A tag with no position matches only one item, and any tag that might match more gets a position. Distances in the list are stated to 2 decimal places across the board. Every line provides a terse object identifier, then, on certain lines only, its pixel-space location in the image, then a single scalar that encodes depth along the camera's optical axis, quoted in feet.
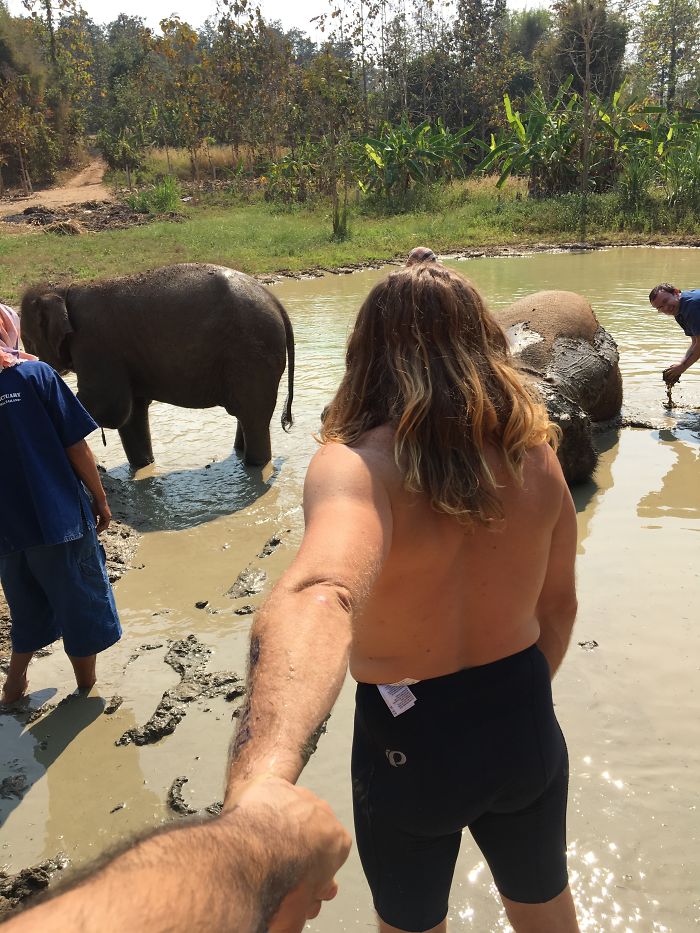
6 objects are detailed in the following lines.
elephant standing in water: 20.56
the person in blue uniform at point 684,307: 21.74
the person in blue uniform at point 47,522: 10.42
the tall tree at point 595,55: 116.57
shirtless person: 5.03
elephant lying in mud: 18.24
